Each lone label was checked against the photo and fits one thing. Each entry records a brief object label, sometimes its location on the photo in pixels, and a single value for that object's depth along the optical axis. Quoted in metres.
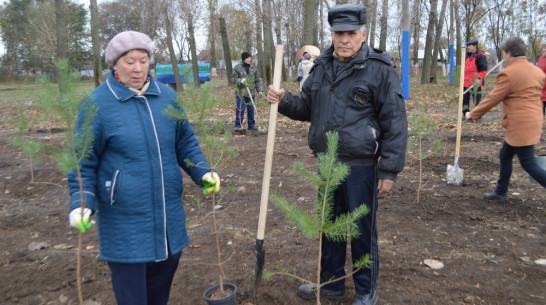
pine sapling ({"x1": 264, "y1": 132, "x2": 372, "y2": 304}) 1.98
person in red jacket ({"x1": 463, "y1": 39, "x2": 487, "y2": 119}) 9.13
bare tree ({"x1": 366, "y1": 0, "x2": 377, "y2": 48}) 22.04
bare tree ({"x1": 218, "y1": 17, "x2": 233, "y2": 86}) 19.89
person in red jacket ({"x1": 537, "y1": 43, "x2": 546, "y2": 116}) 8.05
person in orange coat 4.04
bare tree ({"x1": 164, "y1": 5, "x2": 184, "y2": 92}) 20.23
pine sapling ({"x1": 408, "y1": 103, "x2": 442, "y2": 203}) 4.88
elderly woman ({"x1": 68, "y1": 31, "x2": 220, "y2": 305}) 1.91
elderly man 2.34
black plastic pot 2.28
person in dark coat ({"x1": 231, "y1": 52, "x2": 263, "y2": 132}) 8.99
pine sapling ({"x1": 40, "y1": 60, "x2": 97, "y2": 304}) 1.85
